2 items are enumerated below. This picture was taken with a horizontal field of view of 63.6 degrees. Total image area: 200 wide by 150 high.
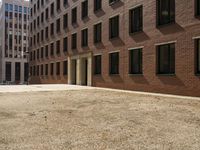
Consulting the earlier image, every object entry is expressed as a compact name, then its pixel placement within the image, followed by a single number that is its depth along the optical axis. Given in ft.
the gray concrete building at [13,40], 184.40
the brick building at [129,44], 33.84
